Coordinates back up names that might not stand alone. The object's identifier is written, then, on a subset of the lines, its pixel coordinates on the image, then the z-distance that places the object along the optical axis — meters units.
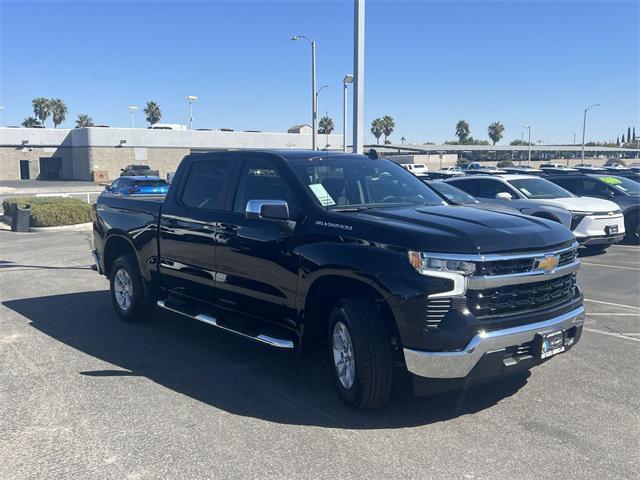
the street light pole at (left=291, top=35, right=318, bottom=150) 26.94
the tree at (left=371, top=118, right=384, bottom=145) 103.62
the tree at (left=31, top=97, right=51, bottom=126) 90.38
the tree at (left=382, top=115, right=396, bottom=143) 103.12
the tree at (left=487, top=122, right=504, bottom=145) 107.19
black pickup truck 4.12
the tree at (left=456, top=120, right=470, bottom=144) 106.44
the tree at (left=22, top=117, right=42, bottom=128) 93.43
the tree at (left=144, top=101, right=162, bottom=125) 95.25
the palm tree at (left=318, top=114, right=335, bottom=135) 97.37
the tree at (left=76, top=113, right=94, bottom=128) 96.81
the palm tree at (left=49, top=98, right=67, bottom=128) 91.35
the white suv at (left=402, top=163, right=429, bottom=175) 45.87
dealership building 54.91
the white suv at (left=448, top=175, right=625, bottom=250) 12.45
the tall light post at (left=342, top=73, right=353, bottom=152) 22.96
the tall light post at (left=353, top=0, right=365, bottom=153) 11.04
